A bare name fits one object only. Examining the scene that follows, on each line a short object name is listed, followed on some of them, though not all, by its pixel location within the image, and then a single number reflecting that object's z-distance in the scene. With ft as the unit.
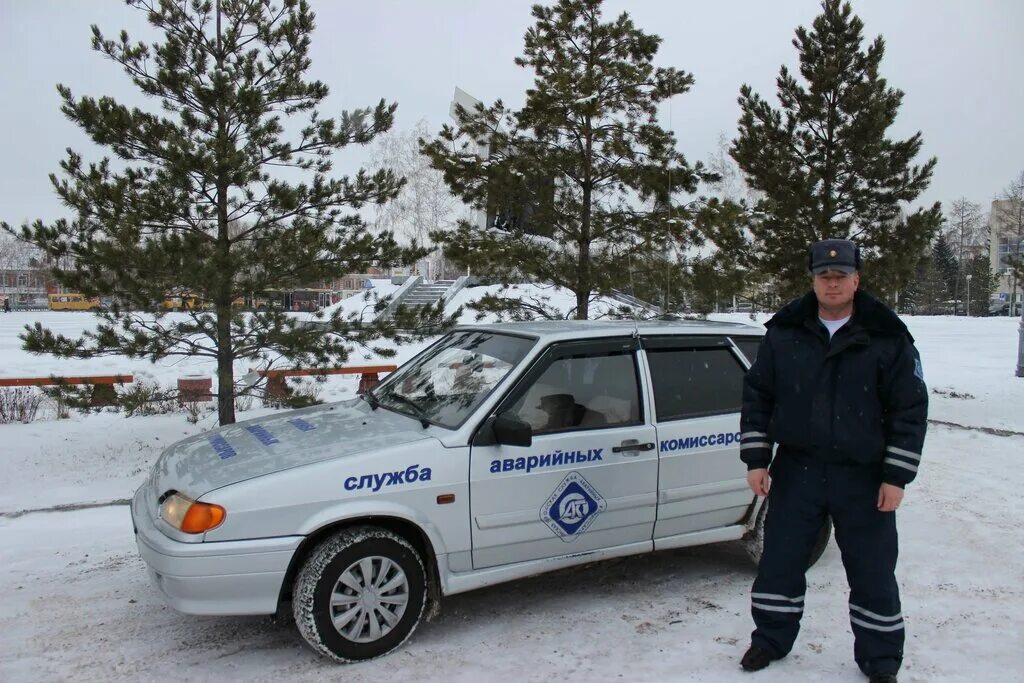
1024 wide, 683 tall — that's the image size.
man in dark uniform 10.12
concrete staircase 115.14
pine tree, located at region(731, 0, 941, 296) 32.86
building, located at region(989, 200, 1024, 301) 90.17
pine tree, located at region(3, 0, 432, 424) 23.16
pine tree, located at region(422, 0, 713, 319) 28.40
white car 10.83
